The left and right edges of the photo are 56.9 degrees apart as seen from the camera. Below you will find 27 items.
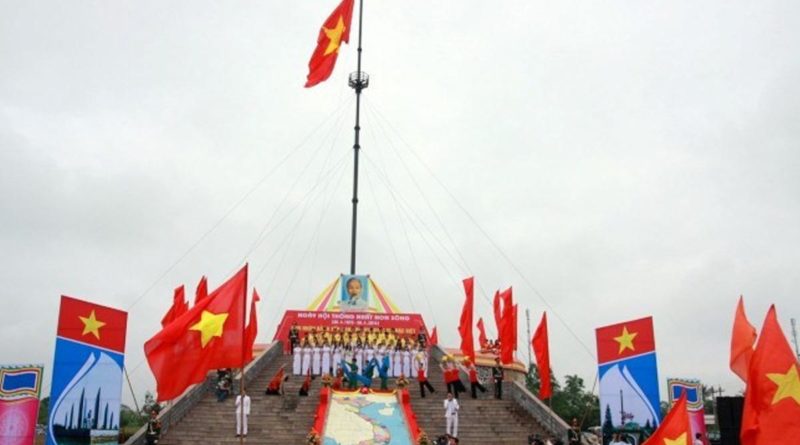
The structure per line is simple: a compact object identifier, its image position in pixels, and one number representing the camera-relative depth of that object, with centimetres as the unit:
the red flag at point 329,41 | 3384
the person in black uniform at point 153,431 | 1748
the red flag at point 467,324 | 2530
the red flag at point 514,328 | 2459
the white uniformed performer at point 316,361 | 2586
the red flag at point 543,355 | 2208
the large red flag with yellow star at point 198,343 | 1192
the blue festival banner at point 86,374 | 1488
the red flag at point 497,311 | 2604
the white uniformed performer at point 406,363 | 2681
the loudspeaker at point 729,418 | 1856
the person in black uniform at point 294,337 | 2810
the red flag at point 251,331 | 2359
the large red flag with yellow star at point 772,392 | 877
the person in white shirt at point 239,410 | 1870
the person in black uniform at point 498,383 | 2312
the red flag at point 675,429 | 980
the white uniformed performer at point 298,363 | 2577
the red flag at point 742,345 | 1074
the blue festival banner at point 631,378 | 1631
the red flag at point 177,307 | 2591
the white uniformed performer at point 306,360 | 2577
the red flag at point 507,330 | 2397
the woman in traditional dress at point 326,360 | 2590
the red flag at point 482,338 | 3777
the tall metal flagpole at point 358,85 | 3876
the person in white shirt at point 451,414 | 1933
